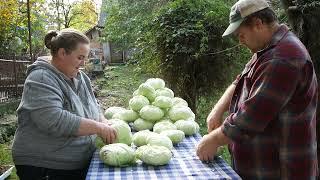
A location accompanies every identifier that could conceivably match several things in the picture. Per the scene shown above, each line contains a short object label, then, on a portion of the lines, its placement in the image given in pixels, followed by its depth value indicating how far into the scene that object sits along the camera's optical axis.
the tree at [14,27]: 10.28
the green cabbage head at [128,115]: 2.57
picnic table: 1.68
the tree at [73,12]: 22.44
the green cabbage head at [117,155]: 1.79
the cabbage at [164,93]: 2.79
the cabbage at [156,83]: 2.93
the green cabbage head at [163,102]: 2.52
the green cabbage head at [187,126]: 2.37
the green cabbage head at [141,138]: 2.12
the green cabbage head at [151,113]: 2.45
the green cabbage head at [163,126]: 2.31
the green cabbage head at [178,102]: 2.78
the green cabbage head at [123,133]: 2.06
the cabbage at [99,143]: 2.05
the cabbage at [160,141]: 1.98
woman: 1.81
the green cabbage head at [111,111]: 2.73
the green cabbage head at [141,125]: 2.46
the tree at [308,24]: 2.92
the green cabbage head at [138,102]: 2.54
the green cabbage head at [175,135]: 2.16
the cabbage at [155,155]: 1.78
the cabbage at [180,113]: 2.51
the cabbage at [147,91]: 2.65
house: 27.83
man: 1.65
